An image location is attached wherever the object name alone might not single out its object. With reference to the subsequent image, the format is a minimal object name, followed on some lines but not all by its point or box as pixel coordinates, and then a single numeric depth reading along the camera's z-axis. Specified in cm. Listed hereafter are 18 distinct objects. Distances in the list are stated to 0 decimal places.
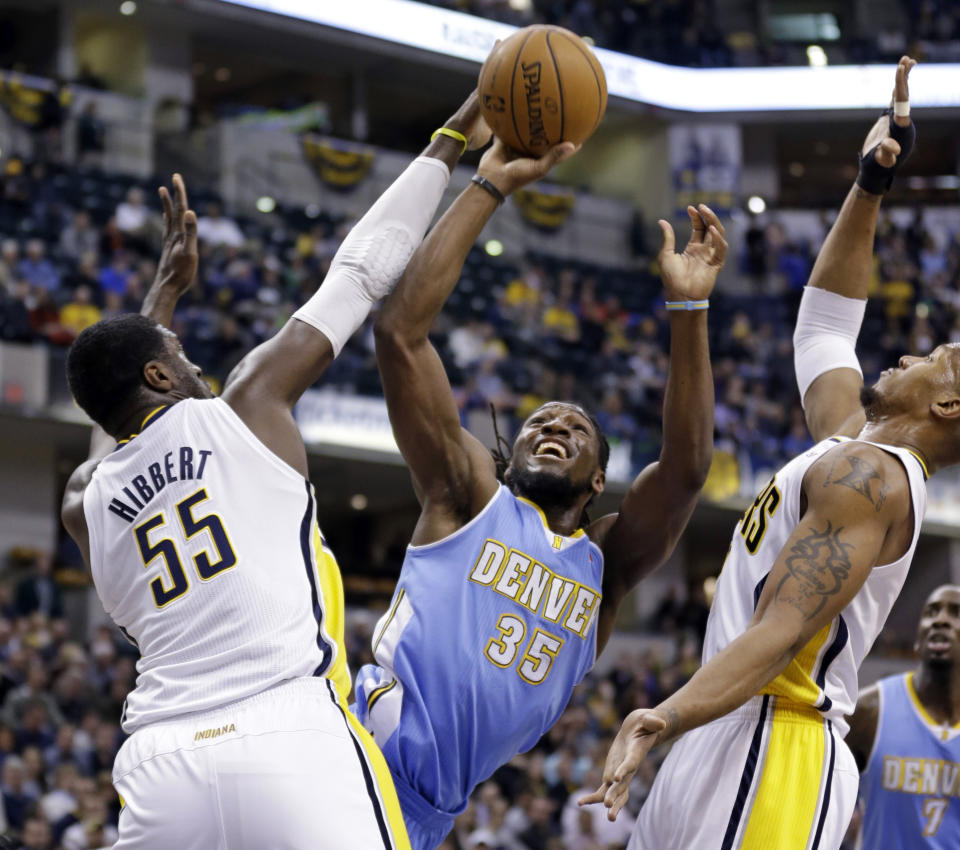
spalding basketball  407
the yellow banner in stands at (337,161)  2152
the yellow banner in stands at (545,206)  2312
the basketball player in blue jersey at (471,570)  399
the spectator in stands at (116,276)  1517
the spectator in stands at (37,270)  1475
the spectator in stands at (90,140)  1841
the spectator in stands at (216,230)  1723
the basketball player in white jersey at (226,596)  318
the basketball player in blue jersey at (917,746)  524
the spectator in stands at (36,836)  882
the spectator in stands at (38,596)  1280
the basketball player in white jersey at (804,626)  355
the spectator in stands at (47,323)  1437
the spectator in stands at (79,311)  1453
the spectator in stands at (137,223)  1634
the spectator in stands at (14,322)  1423
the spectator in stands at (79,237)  1586
